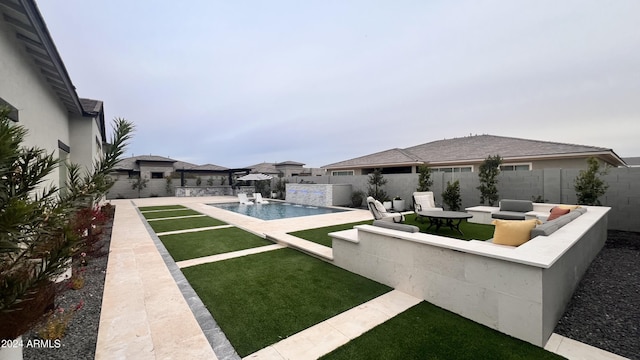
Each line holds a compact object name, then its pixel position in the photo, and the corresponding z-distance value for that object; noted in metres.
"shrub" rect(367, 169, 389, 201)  16.47
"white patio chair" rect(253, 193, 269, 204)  22.58
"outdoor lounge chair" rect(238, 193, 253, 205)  21.61
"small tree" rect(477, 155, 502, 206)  12.03
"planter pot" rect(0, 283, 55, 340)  1.38
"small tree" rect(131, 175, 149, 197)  26.85
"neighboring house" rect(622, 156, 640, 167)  33.66
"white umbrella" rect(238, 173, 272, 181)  24.94
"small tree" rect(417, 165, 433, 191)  14.04
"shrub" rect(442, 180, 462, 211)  12.95
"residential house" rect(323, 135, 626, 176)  13.73
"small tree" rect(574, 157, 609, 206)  9.14
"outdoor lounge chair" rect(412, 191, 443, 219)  10.97
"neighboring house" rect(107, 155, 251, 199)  26.83
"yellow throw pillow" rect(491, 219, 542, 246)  4.51
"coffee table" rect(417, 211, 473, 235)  7.95
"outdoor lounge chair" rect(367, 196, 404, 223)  8.21
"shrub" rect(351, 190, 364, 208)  18.03
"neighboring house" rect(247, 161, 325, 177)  42.92
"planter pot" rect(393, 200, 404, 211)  14.98
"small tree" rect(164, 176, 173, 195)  29.27
